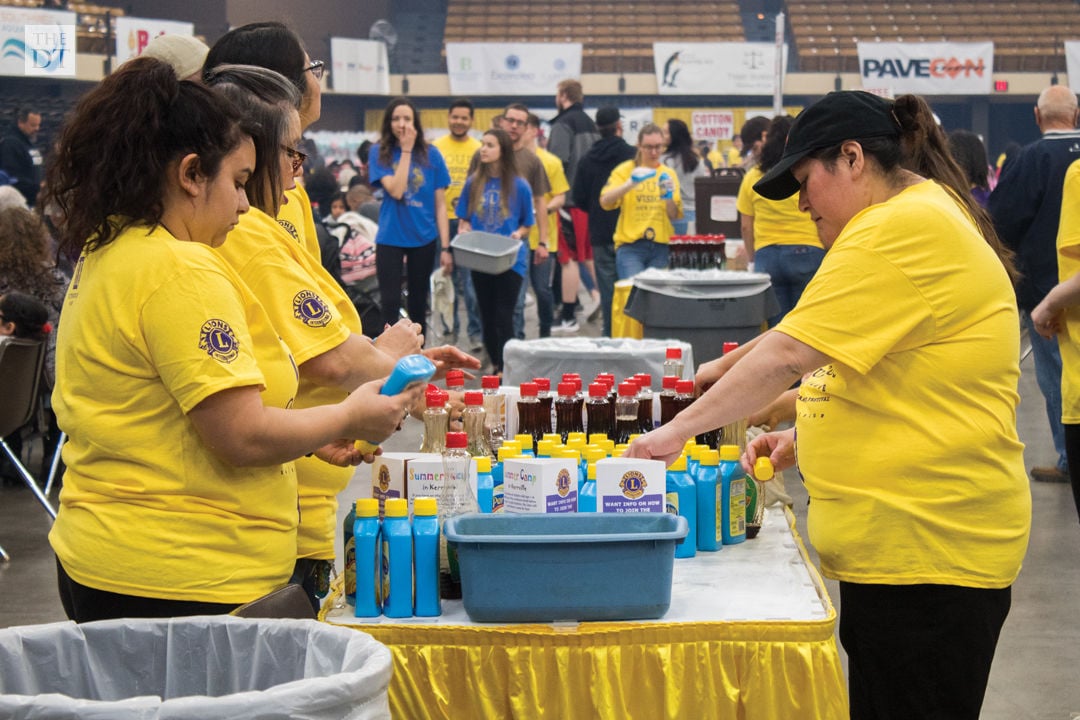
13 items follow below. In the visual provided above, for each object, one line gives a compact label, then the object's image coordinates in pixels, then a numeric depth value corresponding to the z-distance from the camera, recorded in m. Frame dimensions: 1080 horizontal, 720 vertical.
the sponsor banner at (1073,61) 24.28
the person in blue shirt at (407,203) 7.96
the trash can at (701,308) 6.40
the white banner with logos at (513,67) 25.03
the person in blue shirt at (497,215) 8.13
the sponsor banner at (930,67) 24.92
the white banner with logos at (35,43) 13.57
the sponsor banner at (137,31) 18.80
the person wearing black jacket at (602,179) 9.15
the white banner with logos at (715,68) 24.94
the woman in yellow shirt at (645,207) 8.30
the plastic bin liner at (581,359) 4.85
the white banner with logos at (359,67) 24.00
